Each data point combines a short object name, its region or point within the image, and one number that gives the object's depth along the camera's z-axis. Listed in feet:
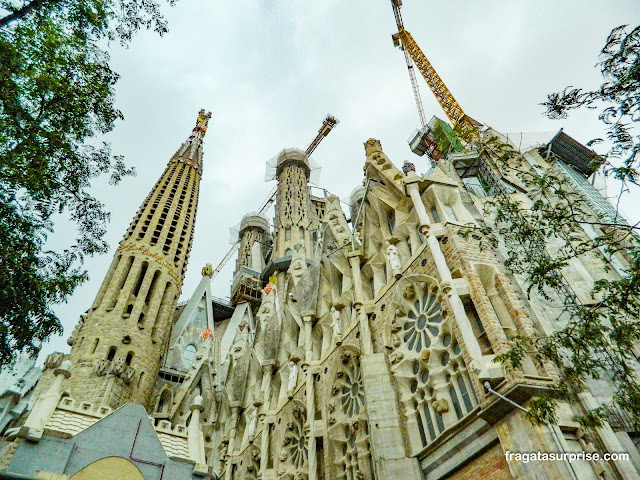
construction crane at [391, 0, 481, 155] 129.80
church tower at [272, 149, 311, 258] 150.61
